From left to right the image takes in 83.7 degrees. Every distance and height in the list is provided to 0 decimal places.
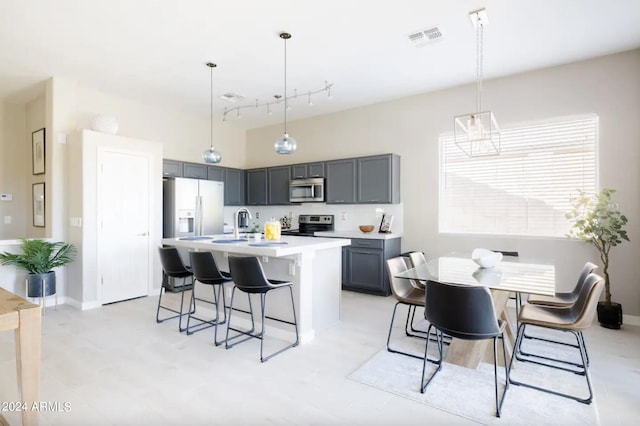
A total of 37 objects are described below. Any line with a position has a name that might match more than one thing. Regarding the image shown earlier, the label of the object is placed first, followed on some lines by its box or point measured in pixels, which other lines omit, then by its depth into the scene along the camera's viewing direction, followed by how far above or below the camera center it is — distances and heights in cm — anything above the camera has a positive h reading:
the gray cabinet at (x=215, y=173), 642 +68
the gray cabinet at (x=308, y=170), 600 +69
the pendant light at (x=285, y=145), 359 +66
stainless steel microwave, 596 +34
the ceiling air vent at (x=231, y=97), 526 +171
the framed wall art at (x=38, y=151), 493 +84
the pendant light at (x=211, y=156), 433 +66
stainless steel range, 615 -25
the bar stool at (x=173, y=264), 366 -55
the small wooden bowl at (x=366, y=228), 543 -27
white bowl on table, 290 -41
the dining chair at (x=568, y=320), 225 -75
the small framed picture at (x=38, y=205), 495 +9
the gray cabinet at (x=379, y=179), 525 +46
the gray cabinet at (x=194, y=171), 599 +69
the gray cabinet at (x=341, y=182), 561 +46
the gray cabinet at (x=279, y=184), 646 +48
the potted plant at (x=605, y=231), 365 -22
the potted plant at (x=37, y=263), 410 -61
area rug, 211 -121
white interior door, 458 -18
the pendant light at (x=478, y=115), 293 +77
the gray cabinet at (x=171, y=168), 567 +69
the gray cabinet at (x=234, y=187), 675 +46
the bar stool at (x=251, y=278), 294 -57
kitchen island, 324 -60
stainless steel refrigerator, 537 +4
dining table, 237 -49
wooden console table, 175 -69
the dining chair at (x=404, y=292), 300 -74
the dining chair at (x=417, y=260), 355 -52
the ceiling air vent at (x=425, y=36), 341 +170
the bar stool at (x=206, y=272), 331 -58
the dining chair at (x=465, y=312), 214 -63
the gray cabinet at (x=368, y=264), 503 -79
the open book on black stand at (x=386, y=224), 534 -21
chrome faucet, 383 -19
